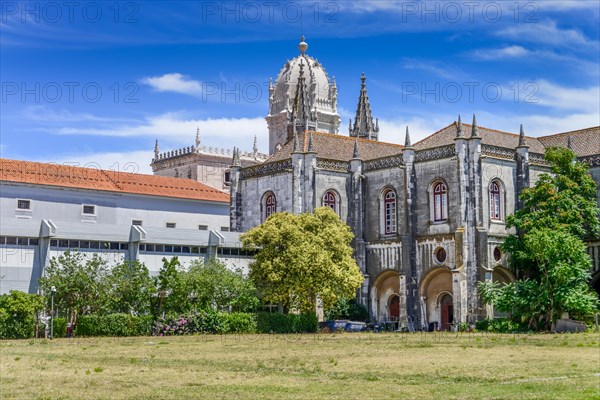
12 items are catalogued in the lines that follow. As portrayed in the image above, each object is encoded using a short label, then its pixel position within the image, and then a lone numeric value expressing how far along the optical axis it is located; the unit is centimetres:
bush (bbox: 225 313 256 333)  4759
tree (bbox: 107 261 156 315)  4628
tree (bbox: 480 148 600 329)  4750
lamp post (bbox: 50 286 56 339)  4193
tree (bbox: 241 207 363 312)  4925
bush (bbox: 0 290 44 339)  4247
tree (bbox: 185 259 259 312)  4806
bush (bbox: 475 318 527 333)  4784
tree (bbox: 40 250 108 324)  4553
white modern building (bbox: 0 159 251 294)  4788
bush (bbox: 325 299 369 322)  5516
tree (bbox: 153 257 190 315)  4731
